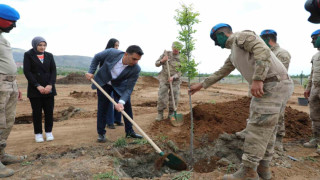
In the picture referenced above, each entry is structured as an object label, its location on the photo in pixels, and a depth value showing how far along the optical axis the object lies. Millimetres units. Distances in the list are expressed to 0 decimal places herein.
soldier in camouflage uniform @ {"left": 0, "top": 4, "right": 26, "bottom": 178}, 3191
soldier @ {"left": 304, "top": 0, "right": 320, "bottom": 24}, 1740
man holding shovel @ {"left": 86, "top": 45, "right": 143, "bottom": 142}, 4297
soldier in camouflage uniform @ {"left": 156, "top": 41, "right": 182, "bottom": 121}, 6145
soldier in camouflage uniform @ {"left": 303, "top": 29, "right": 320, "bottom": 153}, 4426
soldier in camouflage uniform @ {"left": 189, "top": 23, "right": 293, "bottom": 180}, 2596
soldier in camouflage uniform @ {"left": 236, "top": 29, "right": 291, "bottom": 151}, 4188
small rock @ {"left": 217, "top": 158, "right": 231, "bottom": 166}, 3583
